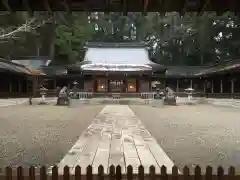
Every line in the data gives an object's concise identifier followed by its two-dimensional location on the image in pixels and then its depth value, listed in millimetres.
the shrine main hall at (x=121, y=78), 25513
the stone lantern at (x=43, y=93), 22063
